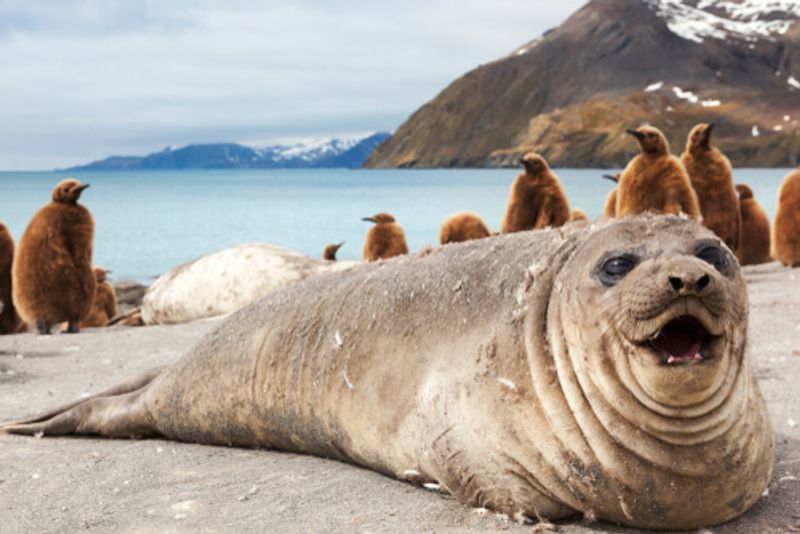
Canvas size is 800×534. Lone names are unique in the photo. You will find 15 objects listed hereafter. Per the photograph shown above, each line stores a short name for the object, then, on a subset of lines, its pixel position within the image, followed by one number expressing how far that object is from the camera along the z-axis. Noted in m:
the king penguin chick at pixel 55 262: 8.27
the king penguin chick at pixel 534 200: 9.55
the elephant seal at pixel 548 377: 2.42
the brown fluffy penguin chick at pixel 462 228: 11.00
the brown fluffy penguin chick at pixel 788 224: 10.61
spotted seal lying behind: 9.06
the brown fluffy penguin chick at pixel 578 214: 11.72
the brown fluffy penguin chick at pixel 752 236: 12.65
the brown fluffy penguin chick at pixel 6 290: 9.21
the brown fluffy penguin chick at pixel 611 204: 10.56
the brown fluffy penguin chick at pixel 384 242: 12.01
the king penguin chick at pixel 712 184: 10.10
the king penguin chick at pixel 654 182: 8.30
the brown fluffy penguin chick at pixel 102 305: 11.01
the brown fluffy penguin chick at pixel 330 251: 13.26
